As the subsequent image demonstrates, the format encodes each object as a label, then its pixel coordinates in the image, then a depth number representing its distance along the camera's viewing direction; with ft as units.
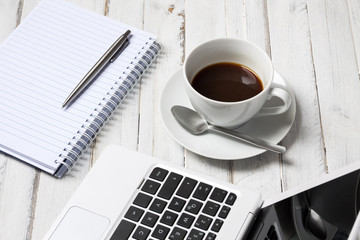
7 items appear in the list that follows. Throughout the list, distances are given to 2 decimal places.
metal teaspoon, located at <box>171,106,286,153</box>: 2.55
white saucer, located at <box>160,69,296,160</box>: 2.55
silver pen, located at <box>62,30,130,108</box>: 2.74
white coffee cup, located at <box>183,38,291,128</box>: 2.48
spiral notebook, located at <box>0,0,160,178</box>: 2.63
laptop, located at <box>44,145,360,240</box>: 2.27
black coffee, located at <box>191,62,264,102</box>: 2.56
